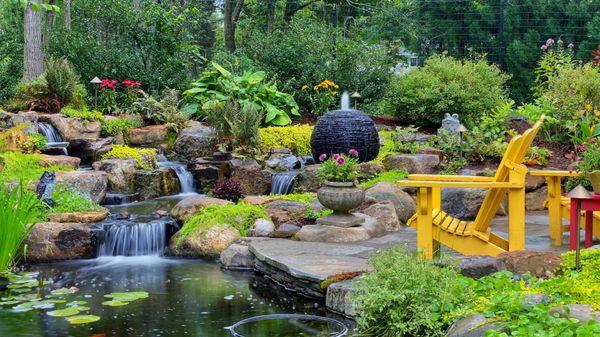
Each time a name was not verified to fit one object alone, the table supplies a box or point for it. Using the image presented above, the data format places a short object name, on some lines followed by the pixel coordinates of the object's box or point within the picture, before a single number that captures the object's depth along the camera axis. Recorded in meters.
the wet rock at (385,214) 8.94
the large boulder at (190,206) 9.44
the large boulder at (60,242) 8.45
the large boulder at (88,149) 12.14
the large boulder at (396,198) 9.45
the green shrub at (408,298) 4.99
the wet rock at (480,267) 5.48
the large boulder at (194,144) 12.83
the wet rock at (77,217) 8.95
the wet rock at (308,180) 10.98
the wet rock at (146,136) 13.21
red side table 6.07
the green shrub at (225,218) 8.87
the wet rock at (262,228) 8.62
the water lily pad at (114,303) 6.58
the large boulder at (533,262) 5.58
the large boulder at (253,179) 11.27
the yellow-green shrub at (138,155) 11.86
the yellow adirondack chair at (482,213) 6.21
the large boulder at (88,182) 10.17
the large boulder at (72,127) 12.59
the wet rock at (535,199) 10.20
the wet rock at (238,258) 8.06
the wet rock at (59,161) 11.12
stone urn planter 8.45
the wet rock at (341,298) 6.09
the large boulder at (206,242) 8.62
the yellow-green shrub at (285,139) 12.78
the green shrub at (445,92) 13.40
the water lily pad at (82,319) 6.05
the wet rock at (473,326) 4.31
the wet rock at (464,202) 9.28
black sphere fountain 10.86
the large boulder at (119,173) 11.23
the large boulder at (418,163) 10.84
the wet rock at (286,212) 8.95
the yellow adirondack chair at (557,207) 7.52
